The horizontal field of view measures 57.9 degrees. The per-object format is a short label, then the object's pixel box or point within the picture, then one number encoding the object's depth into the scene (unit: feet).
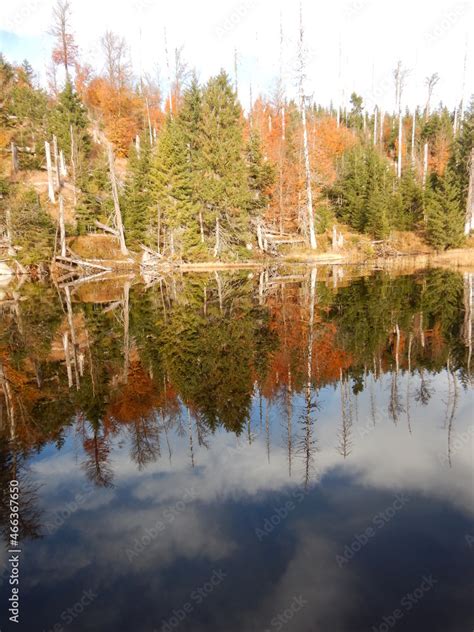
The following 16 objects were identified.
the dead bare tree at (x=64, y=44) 153.58
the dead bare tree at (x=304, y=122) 114.62
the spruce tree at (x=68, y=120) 137.59
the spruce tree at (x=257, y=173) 114.01
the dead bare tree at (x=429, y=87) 213.25
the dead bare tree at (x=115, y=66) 189.57
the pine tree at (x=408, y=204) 132.26
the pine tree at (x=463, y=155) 135.64
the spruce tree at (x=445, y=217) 117.60
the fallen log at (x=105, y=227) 121.92
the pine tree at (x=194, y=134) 112.37
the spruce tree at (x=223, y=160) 109.19
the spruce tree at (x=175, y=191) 111.45
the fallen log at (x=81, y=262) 108.06
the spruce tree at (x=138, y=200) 121.80
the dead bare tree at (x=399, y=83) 189.37
